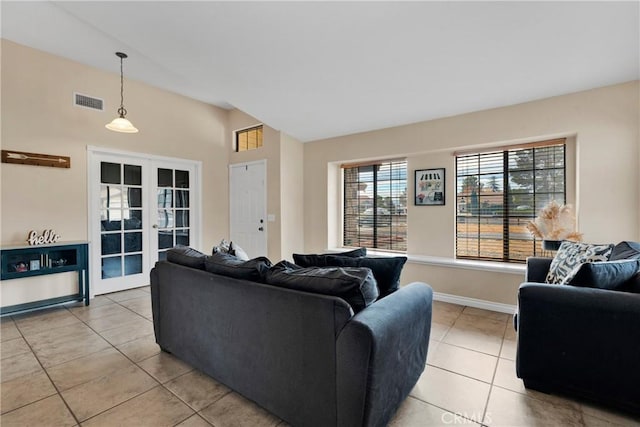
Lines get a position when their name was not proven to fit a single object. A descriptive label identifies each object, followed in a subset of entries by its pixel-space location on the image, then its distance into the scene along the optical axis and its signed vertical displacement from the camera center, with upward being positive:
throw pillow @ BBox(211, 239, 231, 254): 2.51 -0.33
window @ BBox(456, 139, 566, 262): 3.31 +0.17
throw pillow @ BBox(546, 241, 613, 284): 2.18 -0.36
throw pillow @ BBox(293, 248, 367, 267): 1.98 -0.34
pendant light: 3.30 +0.94
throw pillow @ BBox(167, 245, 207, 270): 2.16 -0.36
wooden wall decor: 3.33 +0.61
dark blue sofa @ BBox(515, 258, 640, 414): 1.59 -0.76
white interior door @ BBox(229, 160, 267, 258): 4.95 +0.06
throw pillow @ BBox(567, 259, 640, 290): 1.74 -0.39
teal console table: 3.18 -0.61
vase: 2.81 -0.34
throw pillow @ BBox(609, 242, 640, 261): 2.07 -0.31
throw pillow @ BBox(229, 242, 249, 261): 2.49 -0.35
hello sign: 3.38 -0.31
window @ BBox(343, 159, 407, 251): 4.32 +0.07
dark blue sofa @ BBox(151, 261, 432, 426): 1.31 -0.71
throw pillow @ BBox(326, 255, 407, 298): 1.94 -0.37
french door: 4.07 -0.05
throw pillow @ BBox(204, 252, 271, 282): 1.79 -0.36
